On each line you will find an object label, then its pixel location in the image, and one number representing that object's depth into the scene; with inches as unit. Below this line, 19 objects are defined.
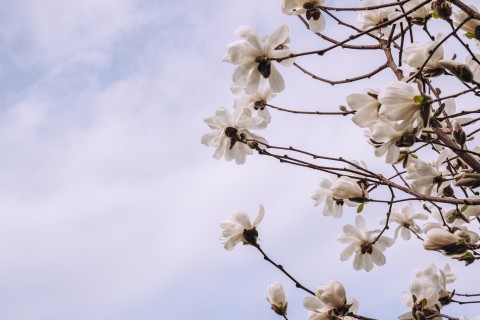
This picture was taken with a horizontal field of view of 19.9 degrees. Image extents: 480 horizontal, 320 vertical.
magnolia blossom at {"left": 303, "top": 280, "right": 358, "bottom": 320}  79.7
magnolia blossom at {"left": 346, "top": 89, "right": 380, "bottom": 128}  76.9
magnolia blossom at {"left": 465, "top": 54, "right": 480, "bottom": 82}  79.6
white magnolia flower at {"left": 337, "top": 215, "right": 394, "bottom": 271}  86.3
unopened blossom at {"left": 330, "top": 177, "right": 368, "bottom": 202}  82.4
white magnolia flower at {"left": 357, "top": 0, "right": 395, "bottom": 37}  86.3
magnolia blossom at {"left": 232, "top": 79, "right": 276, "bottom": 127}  84.7
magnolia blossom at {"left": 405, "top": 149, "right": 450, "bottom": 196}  81.1
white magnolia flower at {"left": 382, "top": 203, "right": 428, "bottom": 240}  89.7
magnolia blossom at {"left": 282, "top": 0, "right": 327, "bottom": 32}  80.3
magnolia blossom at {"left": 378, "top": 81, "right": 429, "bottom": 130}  73.6
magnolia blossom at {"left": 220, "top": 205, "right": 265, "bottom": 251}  84.5
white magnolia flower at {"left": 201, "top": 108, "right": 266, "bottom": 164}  82.4
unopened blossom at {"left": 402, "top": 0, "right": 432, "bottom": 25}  82.4
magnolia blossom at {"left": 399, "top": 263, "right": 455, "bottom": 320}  78.6
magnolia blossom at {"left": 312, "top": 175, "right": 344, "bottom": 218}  85.8
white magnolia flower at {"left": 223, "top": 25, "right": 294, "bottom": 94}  77.2
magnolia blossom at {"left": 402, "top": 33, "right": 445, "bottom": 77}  76.1
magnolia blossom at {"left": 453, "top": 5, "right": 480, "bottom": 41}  76.1
